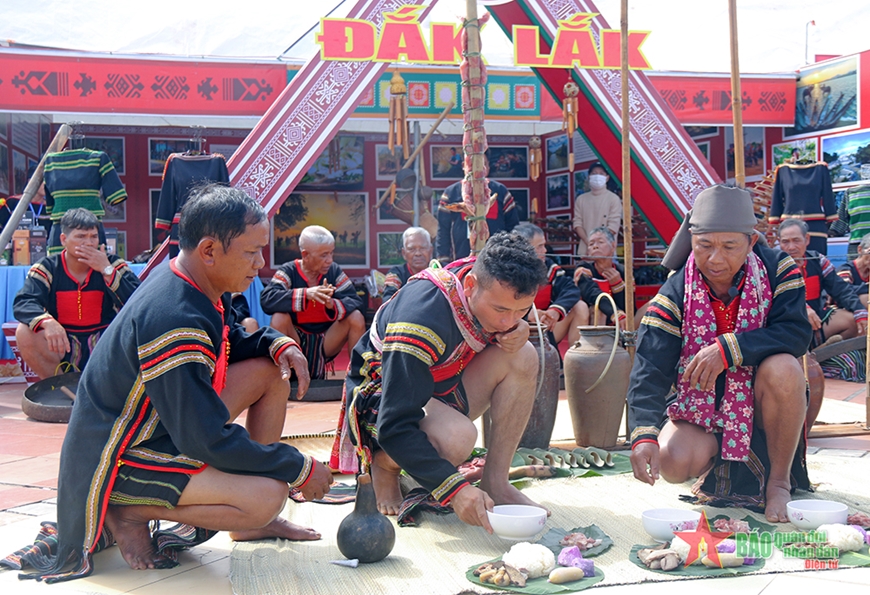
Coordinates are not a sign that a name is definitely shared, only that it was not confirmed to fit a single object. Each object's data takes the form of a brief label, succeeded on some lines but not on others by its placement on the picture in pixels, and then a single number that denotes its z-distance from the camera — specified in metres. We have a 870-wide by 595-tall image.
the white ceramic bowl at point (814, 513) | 2.74
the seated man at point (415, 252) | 6.37
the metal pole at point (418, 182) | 9.83
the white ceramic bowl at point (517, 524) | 2.62
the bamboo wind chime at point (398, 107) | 8.12
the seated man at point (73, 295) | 5.74
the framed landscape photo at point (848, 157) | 9.60
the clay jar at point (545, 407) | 4.14
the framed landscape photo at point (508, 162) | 11.62
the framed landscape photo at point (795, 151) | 10.00
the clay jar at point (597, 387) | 4.24
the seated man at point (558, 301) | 5.13
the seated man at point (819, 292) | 6.60
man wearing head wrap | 3.08
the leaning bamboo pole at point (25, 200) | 7.45
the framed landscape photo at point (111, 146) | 10.48
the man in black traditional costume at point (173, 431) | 2.33
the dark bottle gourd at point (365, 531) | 2.58
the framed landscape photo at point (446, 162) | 11.42
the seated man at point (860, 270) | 7.30
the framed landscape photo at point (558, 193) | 11.64
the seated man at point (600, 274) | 6.96
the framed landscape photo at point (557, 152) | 11.59
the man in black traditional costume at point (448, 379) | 2.71
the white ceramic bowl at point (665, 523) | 2.70
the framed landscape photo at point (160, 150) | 10.73
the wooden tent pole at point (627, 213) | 4.48
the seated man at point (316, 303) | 6.27
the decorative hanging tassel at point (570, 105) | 7.13
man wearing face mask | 10.27
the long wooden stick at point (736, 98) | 4.20
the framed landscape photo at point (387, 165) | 11.40
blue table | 7.17
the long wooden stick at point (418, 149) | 9.06
